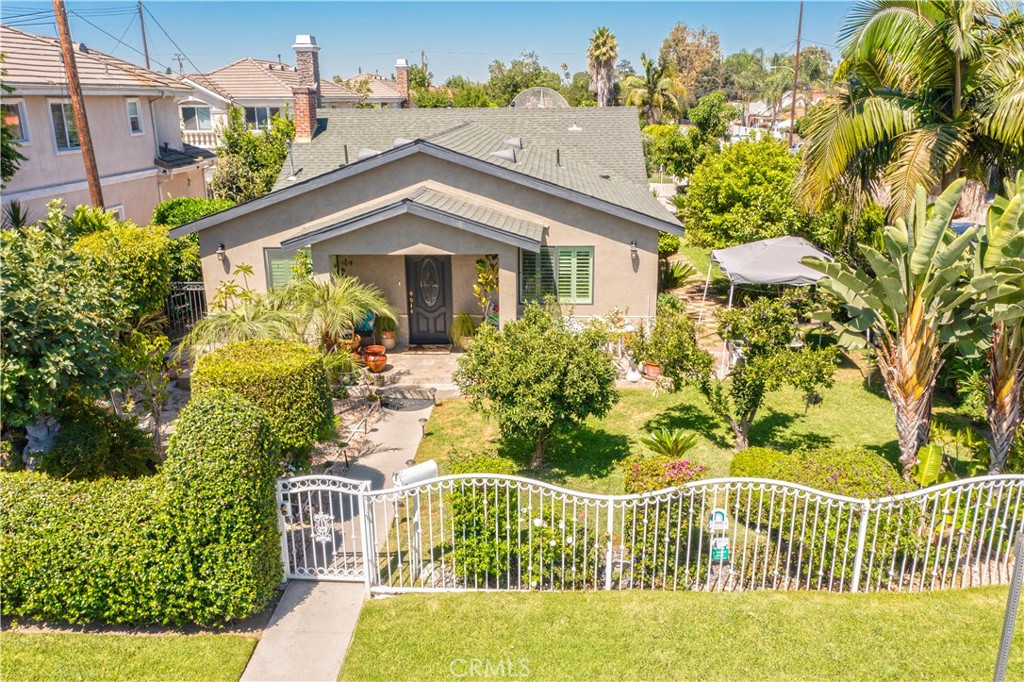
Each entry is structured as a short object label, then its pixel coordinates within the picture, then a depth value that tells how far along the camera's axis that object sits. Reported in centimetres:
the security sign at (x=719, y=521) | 930
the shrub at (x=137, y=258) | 1269
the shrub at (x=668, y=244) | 2667
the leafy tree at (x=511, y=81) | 7312
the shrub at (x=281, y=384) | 1005
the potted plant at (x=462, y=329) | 1933
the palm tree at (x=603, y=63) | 6400
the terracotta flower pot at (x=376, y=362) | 1770
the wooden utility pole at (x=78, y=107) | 1661
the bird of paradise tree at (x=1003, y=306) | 978
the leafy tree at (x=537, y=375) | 1180
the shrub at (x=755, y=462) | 1107
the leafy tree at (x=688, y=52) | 11244
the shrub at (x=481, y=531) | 927
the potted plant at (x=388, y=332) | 1933
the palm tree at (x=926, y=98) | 1267
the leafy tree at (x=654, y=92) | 6444
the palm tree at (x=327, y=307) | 1554
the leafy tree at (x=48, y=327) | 838
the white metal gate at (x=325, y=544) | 930
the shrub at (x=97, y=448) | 1012
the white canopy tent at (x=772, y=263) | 1836
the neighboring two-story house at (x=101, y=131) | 2152
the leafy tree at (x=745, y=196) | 2191
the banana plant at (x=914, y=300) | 988
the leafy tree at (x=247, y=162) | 2903
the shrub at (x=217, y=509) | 826
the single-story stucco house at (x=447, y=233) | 1766
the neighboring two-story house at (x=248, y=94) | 4722
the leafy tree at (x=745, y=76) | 13312
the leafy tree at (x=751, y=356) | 1217
